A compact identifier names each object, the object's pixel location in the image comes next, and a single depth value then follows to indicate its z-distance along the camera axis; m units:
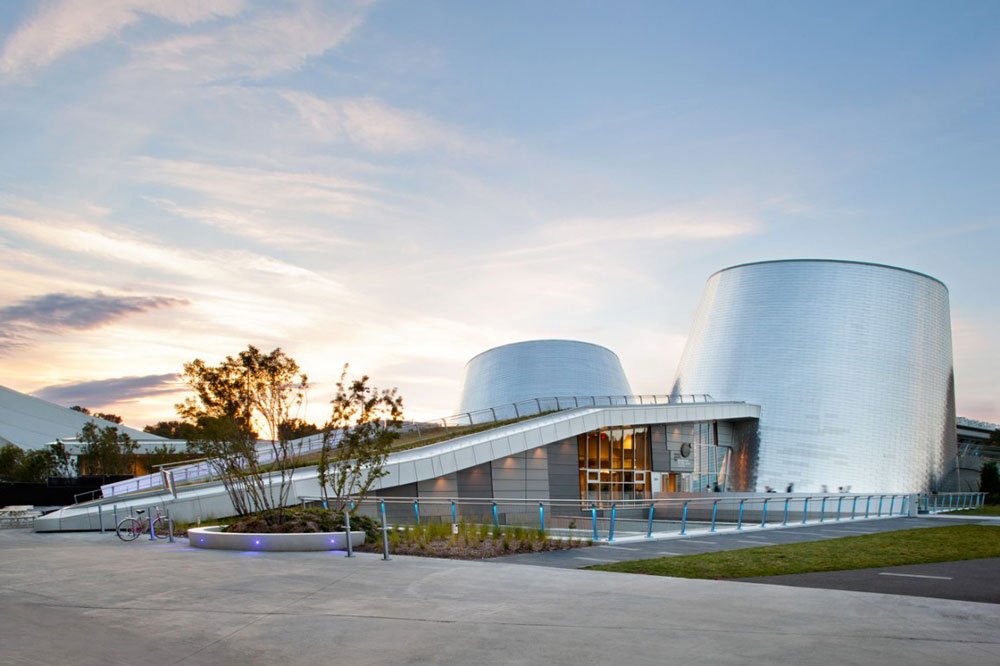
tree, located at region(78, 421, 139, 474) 50.78
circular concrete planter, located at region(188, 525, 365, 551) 16.30
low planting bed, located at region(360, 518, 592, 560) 16.11
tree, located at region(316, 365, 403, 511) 19.83
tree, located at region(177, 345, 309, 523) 19.42
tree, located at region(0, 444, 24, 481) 57.73
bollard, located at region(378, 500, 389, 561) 14.02
